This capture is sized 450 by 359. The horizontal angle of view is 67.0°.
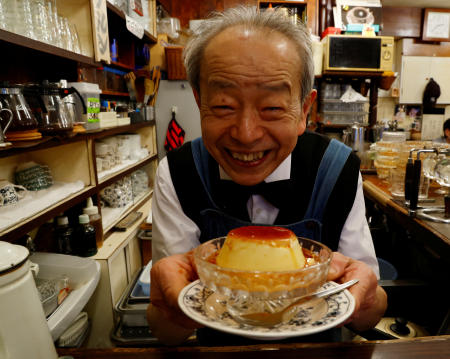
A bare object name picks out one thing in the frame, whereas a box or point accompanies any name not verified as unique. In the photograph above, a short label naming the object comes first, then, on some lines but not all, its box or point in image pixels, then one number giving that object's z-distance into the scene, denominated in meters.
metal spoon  0.70
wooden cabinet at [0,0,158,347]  1.66
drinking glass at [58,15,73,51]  2.08
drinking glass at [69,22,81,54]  2.22
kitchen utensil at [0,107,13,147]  1.37
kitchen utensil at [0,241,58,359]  0.93
